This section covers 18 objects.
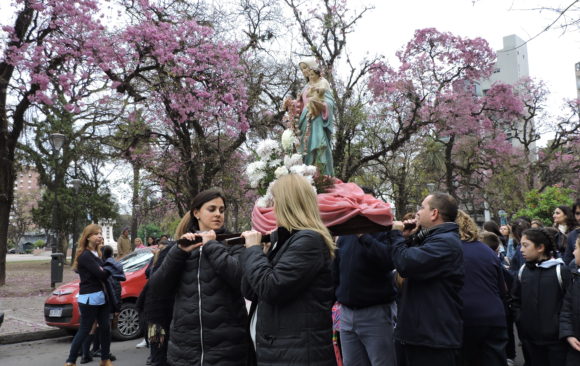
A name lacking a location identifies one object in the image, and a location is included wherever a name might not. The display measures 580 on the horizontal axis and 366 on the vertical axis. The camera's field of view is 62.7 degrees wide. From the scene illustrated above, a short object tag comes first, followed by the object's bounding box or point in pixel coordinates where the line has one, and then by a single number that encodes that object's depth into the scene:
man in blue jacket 3.18
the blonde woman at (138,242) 15.49
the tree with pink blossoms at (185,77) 13.90
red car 8.62
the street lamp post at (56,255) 15.39
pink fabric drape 3.28
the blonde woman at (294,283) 2.51
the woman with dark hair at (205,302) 2.94
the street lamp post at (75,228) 29.71
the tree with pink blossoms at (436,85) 20.66
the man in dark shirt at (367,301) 3.81
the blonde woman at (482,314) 4.00
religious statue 4.98
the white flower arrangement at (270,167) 3.87
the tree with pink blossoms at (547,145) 27.03
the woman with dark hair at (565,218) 6.62
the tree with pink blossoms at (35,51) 13.23
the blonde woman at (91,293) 6.19
